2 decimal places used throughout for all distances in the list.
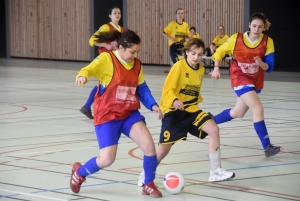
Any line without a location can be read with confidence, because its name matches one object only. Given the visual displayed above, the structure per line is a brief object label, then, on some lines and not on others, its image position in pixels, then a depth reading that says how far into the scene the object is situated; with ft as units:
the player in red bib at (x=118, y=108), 27.62
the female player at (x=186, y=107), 30.70
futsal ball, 27.50
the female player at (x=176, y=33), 99.74
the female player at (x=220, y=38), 106.93
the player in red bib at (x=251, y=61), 37.56
